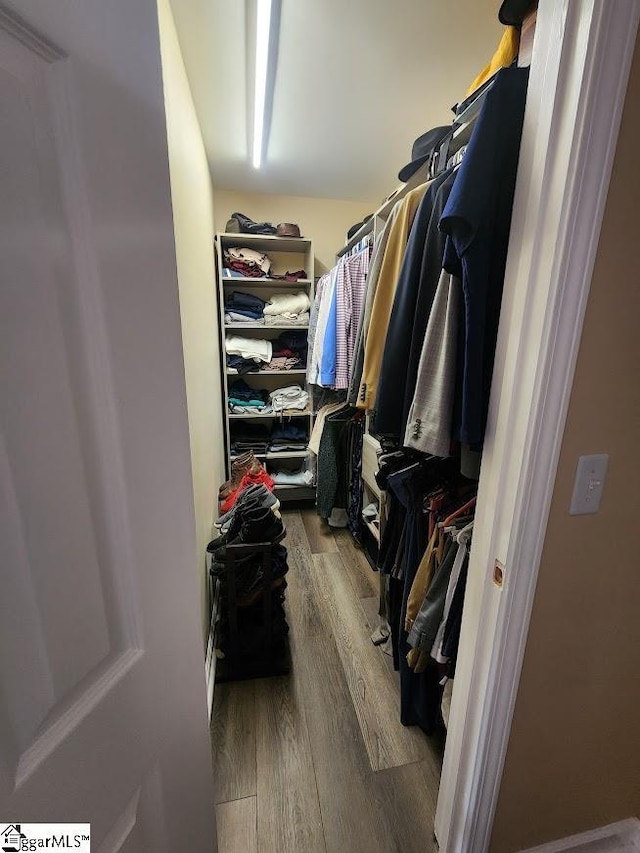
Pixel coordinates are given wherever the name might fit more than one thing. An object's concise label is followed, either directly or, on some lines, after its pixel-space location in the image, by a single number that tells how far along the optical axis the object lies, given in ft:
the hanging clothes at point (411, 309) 2.96
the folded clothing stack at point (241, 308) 8.18
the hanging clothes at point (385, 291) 3.63
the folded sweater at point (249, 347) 8.21
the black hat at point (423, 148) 3.68
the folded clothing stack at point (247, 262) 8.02
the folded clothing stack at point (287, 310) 8.45
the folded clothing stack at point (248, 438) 8.91
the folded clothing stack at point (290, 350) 8.81
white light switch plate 2.15
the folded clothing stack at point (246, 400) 8.62
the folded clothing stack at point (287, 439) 8.95
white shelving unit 8.01
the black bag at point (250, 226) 7.82
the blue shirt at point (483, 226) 2.16
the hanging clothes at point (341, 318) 5.89
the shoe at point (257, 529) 4.69
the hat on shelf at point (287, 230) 7.88
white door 1.04
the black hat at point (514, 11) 2.41
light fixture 3.62
